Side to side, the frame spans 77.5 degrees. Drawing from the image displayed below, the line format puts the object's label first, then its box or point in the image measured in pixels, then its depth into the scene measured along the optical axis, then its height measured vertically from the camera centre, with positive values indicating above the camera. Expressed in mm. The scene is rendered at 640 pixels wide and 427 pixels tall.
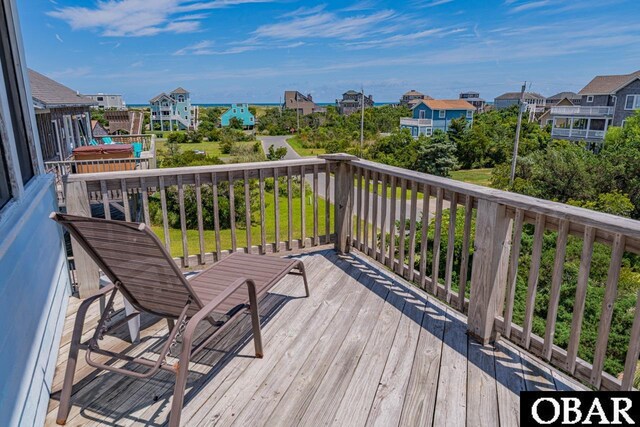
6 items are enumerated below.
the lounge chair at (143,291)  1758 -863
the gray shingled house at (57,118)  11852 +44
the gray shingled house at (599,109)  33719 +434
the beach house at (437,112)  50844 +478
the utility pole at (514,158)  21581 -2290
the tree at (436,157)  29844 -3025
